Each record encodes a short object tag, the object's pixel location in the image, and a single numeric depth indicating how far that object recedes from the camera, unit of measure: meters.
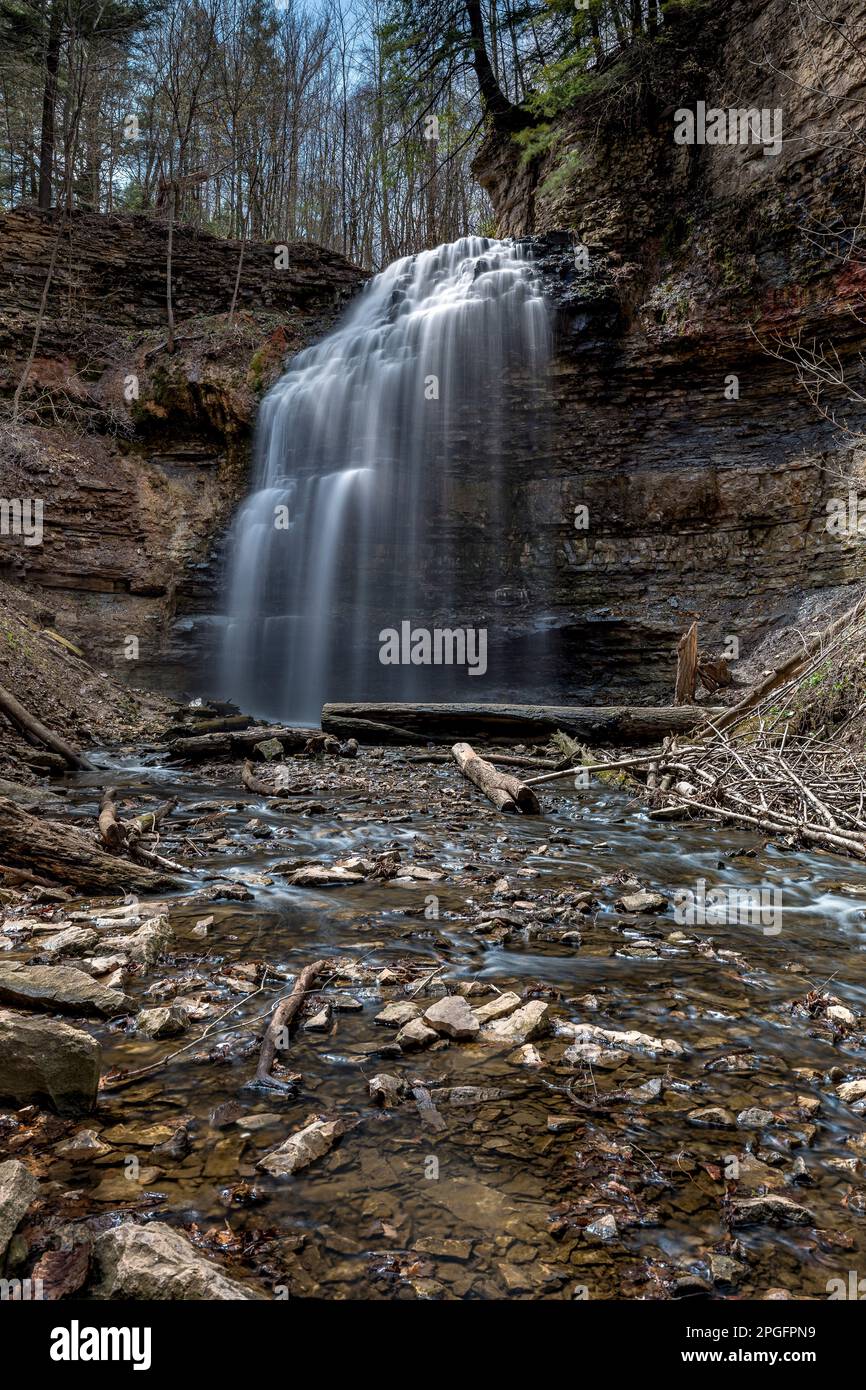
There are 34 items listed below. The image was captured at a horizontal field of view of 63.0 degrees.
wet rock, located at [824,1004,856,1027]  2.43
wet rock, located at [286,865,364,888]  3.83
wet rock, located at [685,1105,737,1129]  1.85
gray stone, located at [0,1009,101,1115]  1.74
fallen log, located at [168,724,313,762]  8.27
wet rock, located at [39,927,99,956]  2.72
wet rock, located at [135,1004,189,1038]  2.15
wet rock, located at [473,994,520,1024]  2.37
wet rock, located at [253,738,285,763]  8.59
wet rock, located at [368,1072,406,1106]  1.89
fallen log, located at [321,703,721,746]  8.72
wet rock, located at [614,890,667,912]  3.61
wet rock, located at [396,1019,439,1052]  2.18
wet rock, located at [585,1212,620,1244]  1.45
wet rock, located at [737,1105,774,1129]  1.85
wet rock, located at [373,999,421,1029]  2.33
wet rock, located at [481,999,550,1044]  2.26
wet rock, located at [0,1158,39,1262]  1.27
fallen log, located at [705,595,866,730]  7.18
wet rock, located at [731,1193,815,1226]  1.50
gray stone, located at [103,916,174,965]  2.66
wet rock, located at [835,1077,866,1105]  1.97
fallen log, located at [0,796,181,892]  3.49
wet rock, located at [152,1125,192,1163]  1.62
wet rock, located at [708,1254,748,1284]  1.34
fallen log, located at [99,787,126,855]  3.89
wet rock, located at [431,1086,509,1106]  1.92
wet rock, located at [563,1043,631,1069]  2.13
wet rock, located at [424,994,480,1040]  2.24
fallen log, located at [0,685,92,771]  7.25
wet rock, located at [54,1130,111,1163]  1.59
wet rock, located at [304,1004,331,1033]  2.26
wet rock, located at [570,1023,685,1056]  2.21
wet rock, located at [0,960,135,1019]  2.14
